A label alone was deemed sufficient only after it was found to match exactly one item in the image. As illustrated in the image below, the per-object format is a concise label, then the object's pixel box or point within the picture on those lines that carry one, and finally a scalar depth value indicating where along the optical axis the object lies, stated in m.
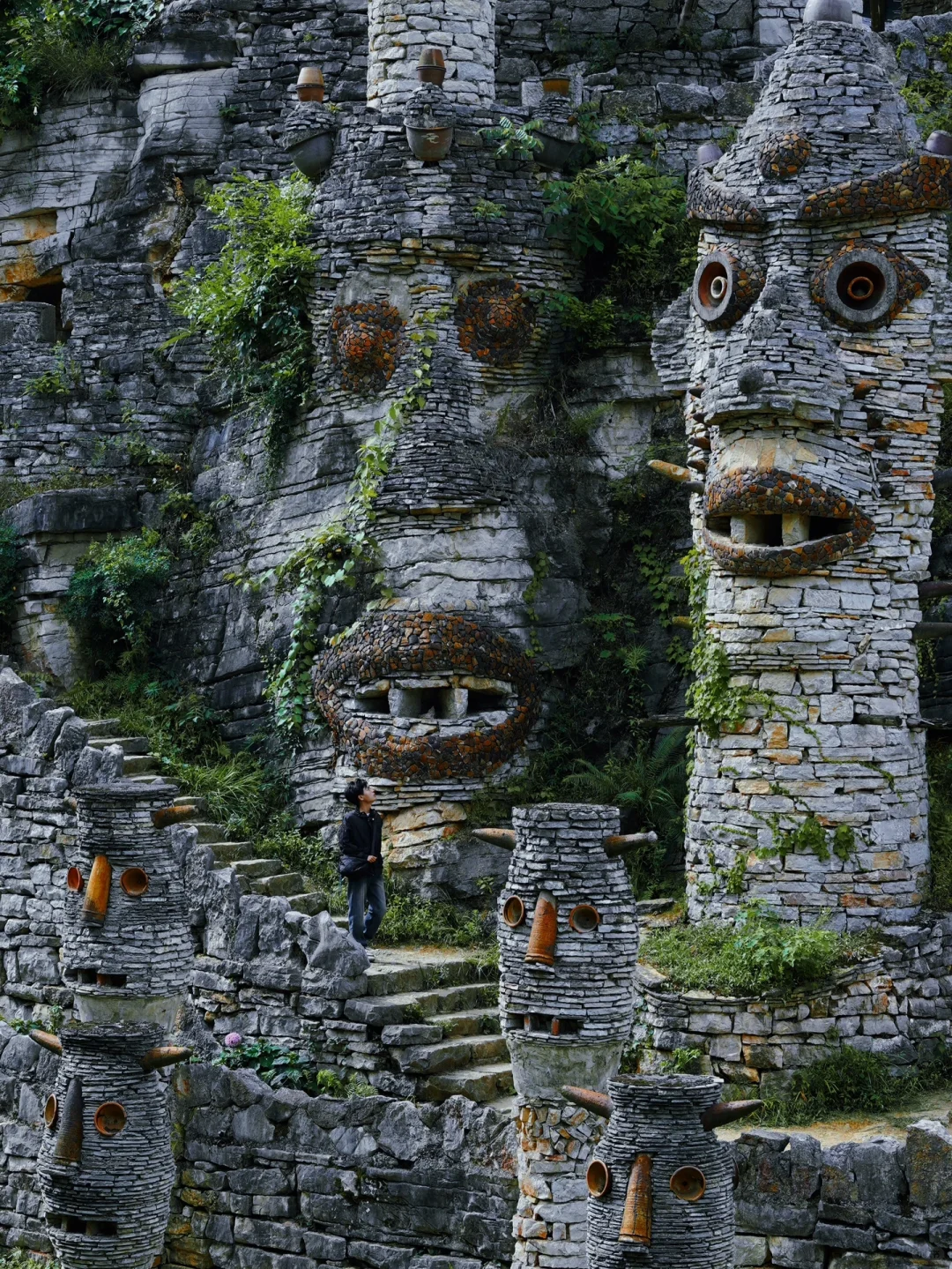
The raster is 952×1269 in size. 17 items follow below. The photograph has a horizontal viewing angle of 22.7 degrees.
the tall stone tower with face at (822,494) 15.01
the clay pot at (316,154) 18.89
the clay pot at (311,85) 19.30
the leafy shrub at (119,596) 20.17
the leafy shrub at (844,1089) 14.08
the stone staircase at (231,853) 16.86
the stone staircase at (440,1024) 14.81
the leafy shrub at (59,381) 21.41
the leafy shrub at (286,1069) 15.17
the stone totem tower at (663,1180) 11.17
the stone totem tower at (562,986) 12.34
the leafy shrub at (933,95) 19.17
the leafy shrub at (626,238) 18.94
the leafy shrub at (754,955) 14.41
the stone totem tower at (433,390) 17.73
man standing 15.85
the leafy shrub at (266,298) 18.94
